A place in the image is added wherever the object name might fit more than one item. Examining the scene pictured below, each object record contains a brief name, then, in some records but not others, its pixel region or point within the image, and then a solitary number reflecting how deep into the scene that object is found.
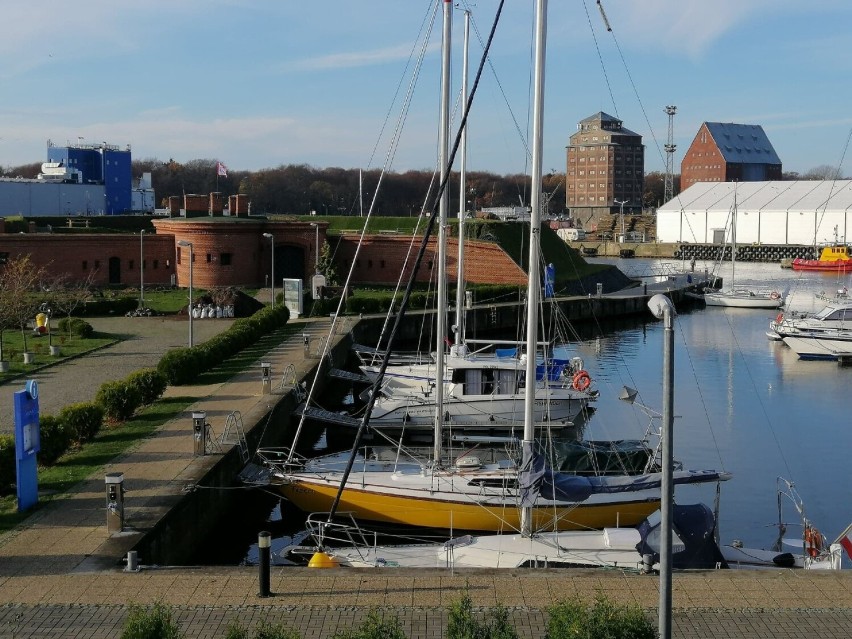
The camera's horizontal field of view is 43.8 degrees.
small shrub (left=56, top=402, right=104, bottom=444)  18.75
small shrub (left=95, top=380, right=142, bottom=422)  20.73
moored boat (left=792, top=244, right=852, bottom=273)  86.74
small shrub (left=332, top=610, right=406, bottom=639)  8.46
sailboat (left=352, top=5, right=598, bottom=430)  26.05
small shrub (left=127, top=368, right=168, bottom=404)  22.38
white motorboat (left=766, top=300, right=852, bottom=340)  40.28
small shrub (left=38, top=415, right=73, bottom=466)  17.20
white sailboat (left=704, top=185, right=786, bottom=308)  59.34
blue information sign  14.73
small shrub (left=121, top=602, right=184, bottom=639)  8.47
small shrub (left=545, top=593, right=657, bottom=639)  8.50
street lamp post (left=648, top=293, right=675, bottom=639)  7.91
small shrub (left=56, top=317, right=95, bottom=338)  34.41
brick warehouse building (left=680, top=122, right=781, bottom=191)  135.62
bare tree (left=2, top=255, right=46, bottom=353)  31.27
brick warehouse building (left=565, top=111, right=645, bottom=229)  145.62
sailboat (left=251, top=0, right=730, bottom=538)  15.53
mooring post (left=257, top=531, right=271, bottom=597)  11.45
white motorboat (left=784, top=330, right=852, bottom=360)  39.19
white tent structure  98.81
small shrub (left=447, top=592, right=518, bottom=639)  8.44
